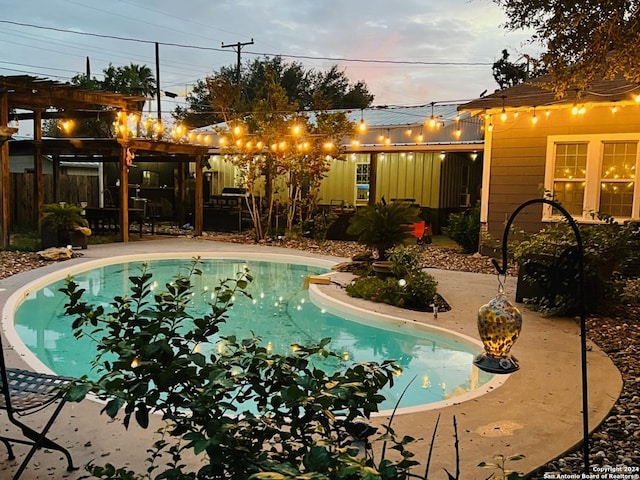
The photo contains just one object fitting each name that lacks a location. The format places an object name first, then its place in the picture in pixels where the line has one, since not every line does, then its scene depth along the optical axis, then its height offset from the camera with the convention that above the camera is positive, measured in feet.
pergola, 34.76 +3.98
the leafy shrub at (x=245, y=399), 4.42 -1.94
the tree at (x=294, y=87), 95.91 +20.23
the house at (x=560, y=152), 29.96 +2.95
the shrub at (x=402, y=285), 22.61 -4.09
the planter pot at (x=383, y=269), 25.29 -3.55
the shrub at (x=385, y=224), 25.25 -1.37
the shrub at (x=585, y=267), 20.23 -2.62
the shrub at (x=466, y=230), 37.50 -2.35
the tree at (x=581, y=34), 15.71 +5.34
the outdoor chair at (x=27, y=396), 7.80 -3.31
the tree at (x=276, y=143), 42.42 +4.08
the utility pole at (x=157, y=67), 80.38 +18.75
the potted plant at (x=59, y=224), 36.11 -2.55
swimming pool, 16.07 -5.56
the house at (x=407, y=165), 45.42 +3.31
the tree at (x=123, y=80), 77.71 +16.16
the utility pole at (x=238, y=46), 87.73 +24.48
